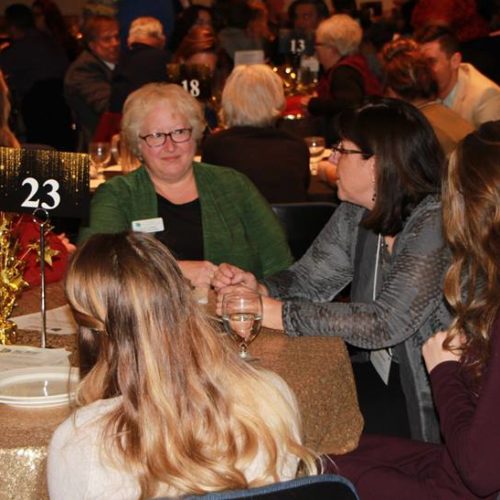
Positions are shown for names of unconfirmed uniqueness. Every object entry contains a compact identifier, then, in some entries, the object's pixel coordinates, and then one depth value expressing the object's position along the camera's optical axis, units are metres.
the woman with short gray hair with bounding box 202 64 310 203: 8.59
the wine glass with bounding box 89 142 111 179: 9.75
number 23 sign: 4.52
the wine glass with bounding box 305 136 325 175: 10.49
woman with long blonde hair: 3.03
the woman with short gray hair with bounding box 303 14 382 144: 12.51
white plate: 3.96
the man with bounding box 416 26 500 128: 10.22
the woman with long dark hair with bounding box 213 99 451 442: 4.93
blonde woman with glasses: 6.30
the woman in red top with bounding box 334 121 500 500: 4.11
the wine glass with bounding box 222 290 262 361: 4.41
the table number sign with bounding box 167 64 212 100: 11.17
